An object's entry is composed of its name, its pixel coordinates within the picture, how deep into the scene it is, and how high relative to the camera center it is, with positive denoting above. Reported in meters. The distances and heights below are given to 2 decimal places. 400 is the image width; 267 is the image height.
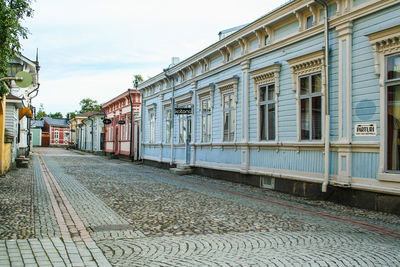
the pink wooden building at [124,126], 32.53 +1.17
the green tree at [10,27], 7.46 +2.07
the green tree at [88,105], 97.94 +8.04
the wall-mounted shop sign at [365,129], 9.14 +0.30
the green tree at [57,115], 135.62 +7.54
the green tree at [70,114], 104.40 +6.14
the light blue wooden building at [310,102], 8.94 +1.14
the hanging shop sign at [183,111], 18.19 +1.28
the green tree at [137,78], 70.76 +10.69
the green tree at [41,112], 123.69 +7.89
